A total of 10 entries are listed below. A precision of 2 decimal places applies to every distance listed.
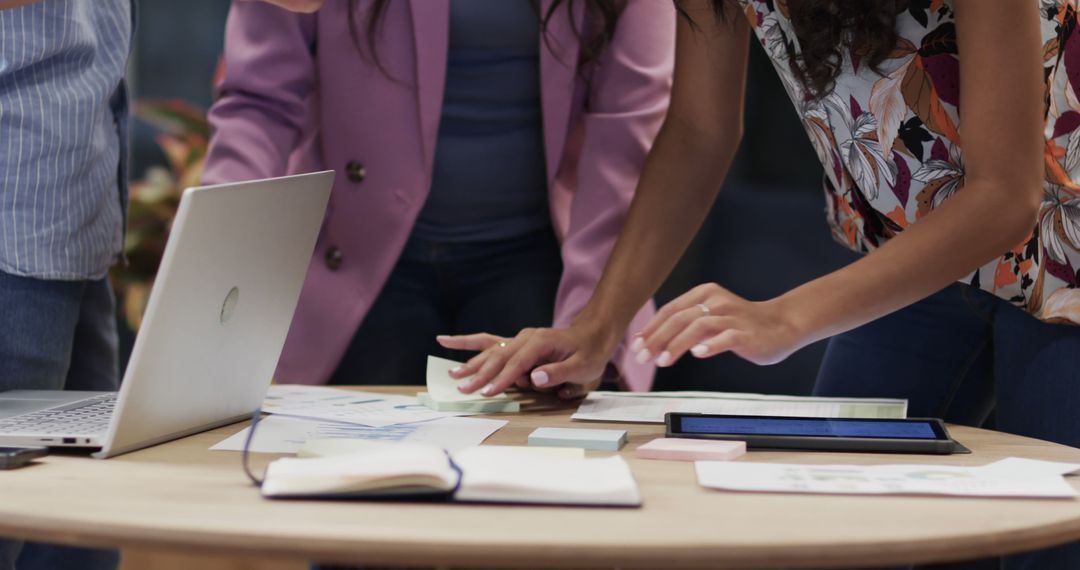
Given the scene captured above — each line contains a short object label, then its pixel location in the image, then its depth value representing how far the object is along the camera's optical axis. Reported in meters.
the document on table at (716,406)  2.38
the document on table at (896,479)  2.03
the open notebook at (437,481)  1.98
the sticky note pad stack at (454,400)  2.39
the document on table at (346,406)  2.35
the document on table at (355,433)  2.21
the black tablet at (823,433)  2.20
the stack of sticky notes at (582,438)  2.20
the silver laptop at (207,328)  2.11
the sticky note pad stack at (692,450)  2.16
